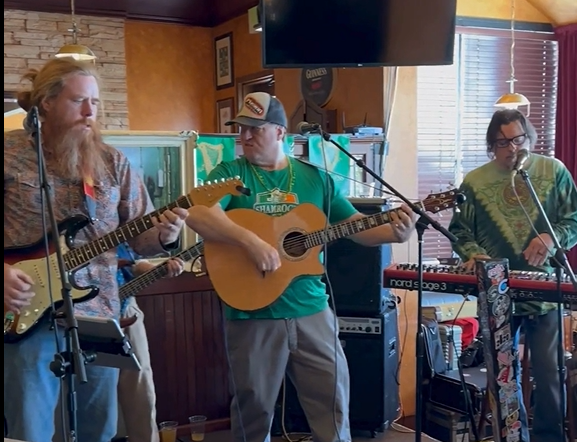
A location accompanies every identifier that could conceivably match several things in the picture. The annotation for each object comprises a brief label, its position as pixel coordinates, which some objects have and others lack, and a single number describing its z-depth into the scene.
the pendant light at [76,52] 4.79
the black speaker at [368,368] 3.55
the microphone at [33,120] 1.75
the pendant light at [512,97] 4.30
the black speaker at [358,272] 3.46
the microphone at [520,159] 2.63
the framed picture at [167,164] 3.64
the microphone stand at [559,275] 2.59
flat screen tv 3.67
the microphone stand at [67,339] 1.65
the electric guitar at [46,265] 2.02
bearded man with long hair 2.01
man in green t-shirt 2.61
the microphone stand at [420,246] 2.35
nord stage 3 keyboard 2.75
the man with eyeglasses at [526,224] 2.99
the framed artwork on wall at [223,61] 7.06
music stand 1.79
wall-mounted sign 4.97
